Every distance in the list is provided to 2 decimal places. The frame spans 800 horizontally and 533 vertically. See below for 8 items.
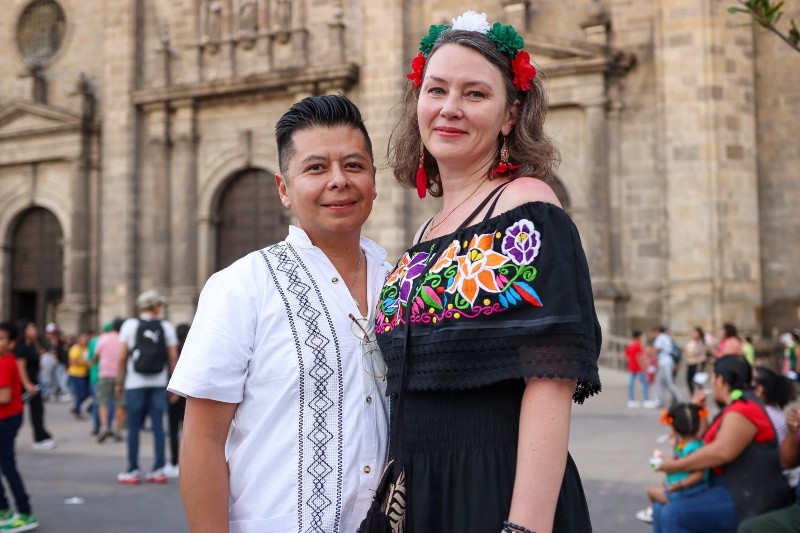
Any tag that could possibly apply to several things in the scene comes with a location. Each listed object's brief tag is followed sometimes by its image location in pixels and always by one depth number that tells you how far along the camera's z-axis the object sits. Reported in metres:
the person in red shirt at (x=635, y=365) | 15.32
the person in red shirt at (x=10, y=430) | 7.20
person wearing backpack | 9.28
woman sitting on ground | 5.39
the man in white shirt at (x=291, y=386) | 2.42
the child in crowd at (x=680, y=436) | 5.77
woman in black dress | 2.18
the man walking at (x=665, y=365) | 14.84
